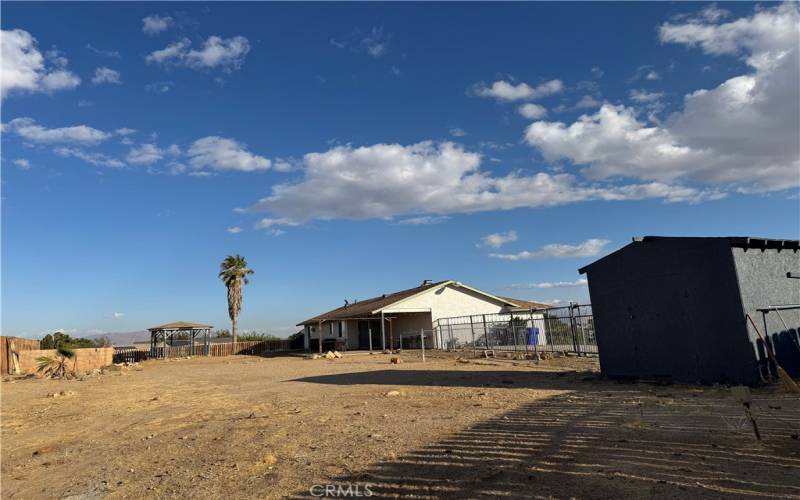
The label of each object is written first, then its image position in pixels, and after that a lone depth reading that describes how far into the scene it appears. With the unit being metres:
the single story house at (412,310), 38.00
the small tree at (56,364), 25.05
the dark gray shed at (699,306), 11.34
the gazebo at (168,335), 43.28
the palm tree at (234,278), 52.00
